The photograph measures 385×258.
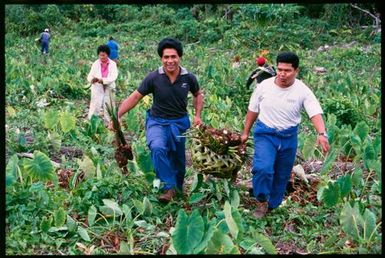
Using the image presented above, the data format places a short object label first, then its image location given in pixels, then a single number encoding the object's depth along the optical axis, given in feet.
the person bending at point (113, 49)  45.88
